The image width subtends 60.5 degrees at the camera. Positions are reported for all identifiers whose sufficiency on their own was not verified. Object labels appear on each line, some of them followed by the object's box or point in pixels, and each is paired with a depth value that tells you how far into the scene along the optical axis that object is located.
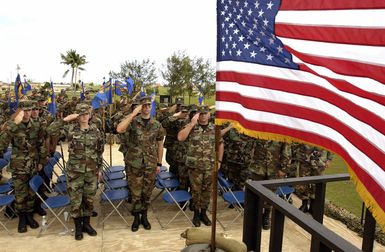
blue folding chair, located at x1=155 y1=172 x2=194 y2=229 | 6.09
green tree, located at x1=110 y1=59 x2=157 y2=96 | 29.92
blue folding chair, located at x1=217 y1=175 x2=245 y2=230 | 6.22
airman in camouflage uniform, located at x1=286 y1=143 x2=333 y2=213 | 7.18
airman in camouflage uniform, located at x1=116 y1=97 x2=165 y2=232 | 5.99
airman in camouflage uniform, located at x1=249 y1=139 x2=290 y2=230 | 6.58
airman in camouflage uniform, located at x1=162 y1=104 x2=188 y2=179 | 7.99
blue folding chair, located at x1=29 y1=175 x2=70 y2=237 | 5.56
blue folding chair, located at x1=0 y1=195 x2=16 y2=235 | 5.49
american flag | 1.93
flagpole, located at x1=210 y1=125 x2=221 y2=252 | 2.74
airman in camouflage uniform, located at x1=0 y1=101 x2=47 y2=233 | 5.78
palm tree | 52.53
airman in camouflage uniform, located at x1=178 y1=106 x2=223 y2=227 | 6.17
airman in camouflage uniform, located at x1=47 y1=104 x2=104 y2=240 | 5.46
